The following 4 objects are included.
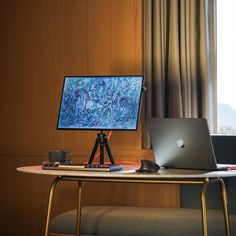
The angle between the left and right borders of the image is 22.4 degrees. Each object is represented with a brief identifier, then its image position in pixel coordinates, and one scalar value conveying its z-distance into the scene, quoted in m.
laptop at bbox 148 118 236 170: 3.04
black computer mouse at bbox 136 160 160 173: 3.07
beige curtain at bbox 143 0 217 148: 4.06
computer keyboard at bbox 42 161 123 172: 3.10
